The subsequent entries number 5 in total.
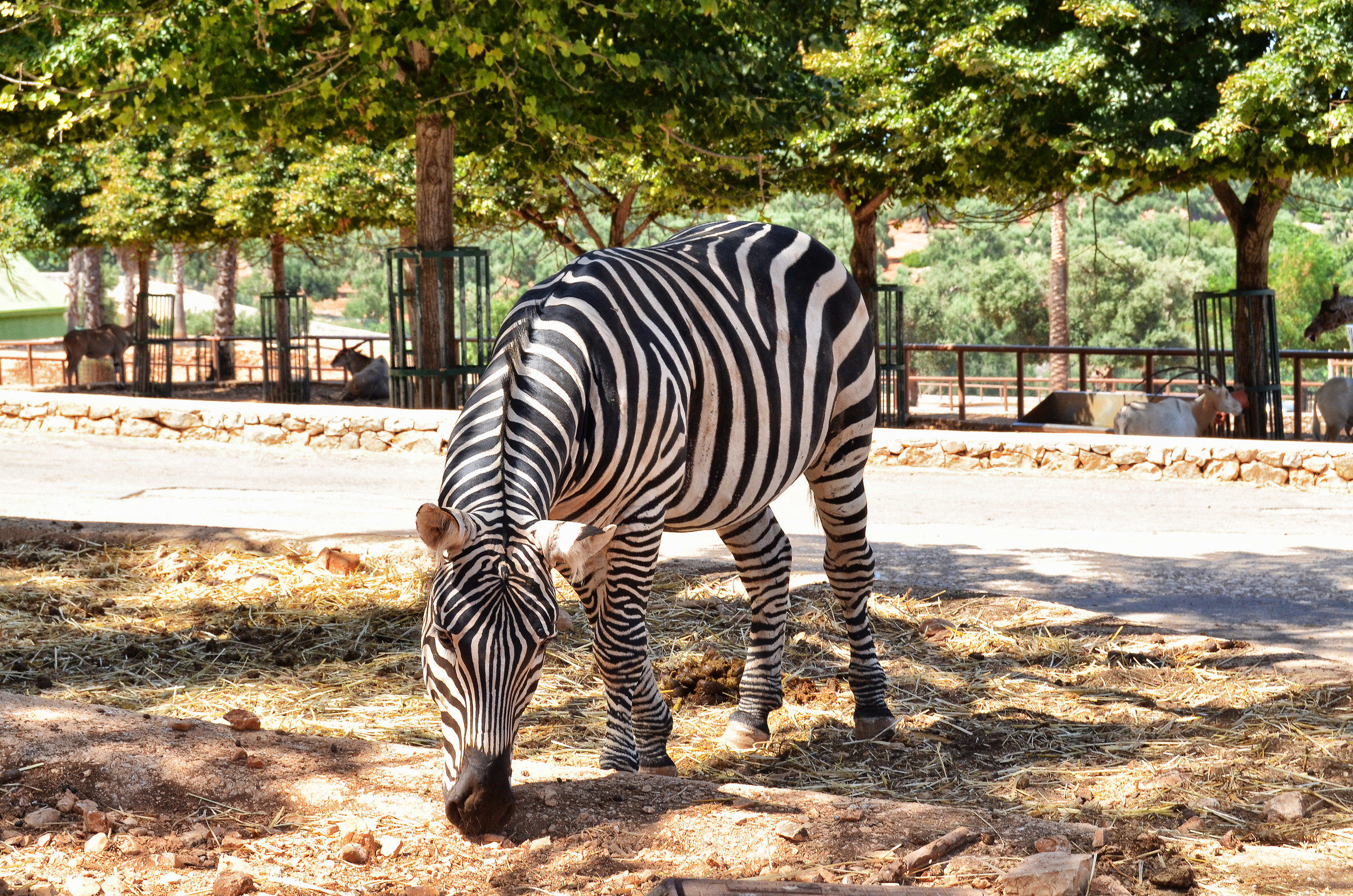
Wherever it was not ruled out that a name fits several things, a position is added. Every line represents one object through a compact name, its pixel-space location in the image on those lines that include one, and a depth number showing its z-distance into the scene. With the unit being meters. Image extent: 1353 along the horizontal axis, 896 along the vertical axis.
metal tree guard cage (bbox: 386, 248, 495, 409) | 13.41
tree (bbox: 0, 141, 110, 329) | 23.27
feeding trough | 15.34
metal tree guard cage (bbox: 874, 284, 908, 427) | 16.69
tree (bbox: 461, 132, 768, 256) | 14.22
